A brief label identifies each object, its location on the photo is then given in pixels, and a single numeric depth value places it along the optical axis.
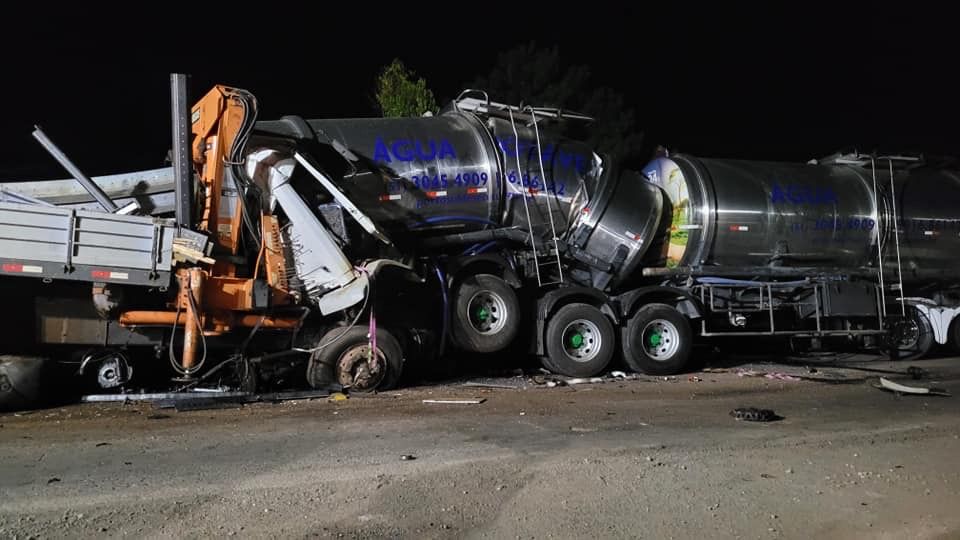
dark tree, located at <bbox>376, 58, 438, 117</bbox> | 13.56
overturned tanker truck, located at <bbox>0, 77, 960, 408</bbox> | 6.86
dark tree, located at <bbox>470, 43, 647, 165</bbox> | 17.91
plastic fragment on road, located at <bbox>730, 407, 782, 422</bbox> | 6.46
